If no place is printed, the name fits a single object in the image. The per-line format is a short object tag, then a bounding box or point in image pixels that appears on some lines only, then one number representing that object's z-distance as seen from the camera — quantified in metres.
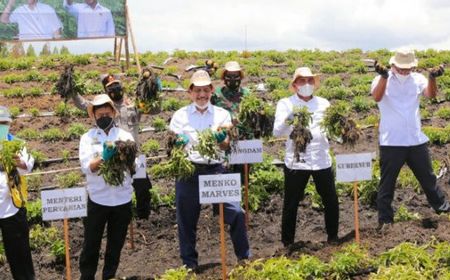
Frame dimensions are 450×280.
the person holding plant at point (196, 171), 5.99
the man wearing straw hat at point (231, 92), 7.23
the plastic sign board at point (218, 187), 5.57
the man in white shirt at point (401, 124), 6.56
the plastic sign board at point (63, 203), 5.66
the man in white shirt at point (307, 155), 6.37
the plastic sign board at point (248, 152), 7.30
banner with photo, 15.95
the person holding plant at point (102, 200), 5.70
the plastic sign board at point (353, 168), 6.11
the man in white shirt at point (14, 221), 5.71
